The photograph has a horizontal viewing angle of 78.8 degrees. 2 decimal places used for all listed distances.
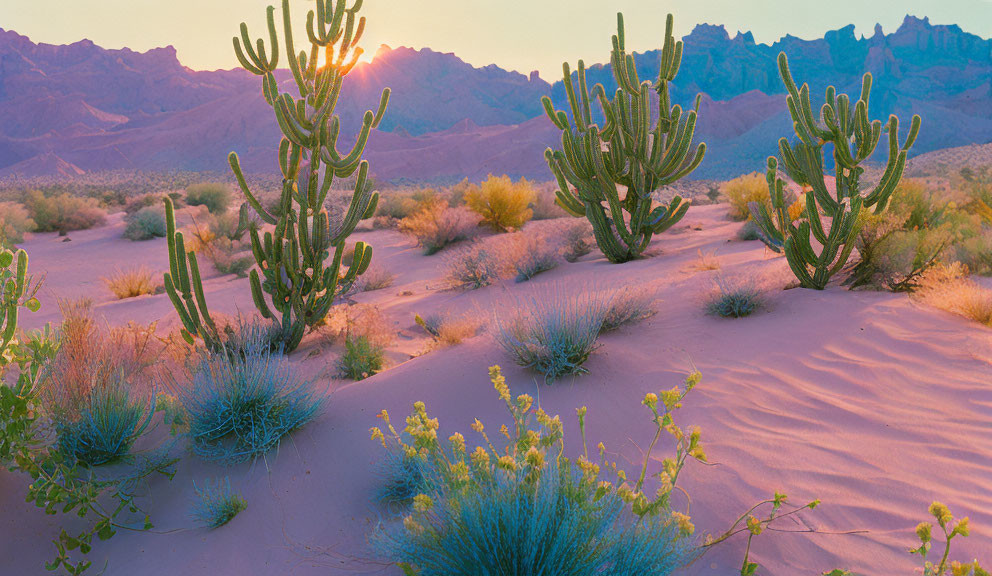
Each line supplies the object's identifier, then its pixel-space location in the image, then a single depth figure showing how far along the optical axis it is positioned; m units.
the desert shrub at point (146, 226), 16.55
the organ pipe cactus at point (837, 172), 6.30
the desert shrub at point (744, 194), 14.45
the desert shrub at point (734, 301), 6.00
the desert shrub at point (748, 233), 11.02
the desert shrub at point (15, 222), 15.41
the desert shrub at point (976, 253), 7.14
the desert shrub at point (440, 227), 13.99
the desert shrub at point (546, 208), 17.36
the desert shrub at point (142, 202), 21.16
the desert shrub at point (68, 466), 3.60
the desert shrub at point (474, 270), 9.62
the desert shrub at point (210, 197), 23.09
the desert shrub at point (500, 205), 14.53
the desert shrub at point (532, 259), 9.57
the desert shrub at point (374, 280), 11.03
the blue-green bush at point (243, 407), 4.29
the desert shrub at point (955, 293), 5.33
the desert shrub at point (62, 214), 18.42
